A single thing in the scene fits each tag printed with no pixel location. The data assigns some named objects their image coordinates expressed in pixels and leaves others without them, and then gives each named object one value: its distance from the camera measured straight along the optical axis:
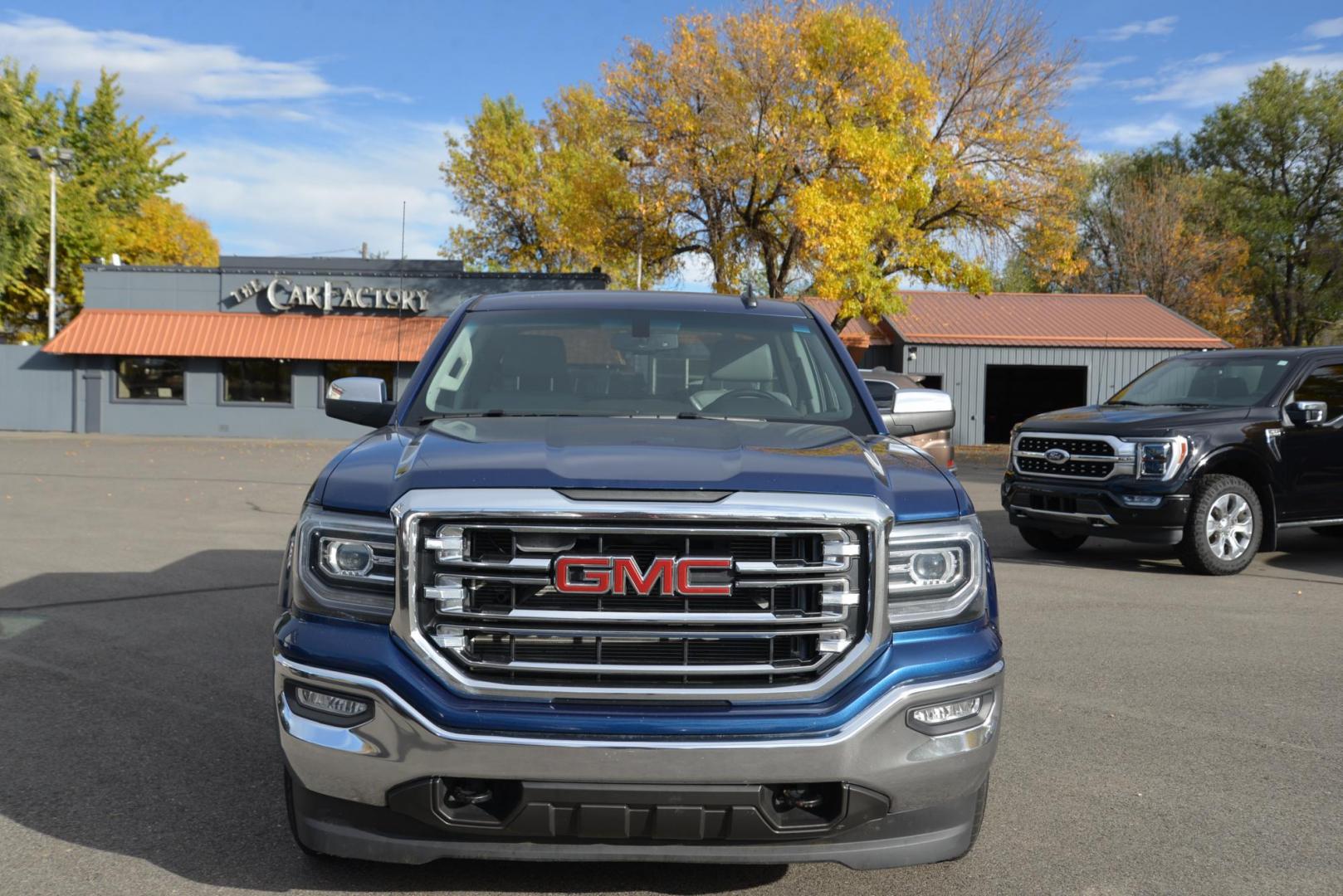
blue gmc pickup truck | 2.79
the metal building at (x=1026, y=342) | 36.75
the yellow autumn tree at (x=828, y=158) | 27.80
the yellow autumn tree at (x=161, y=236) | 52.34
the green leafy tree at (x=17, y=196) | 33.91
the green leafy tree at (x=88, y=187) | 47.47
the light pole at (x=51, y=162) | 36.81
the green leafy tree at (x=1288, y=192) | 47.03
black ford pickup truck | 9.31
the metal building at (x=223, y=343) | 34.03
